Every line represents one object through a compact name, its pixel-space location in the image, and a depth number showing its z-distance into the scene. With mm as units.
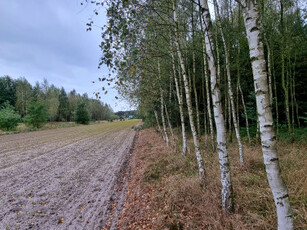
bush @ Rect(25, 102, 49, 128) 28319
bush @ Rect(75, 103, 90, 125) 45156
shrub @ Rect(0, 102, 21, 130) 23906
